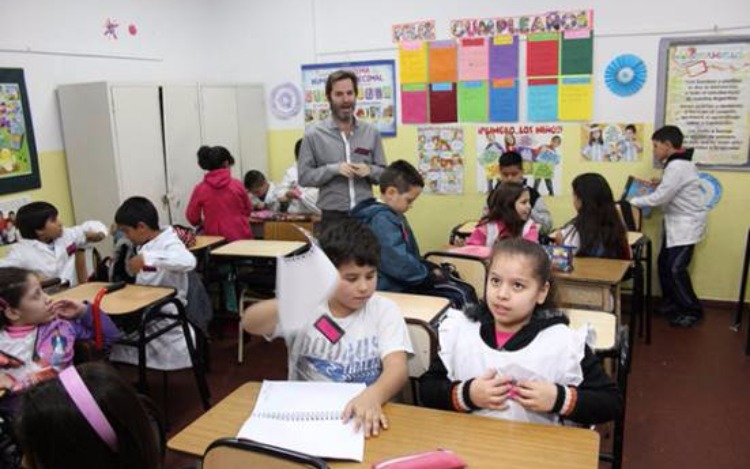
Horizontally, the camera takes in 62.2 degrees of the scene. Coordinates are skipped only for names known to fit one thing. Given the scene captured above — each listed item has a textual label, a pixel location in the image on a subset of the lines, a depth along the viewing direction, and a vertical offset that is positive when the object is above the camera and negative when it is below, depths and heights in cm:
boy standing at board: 422 -70
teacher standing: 364 -20
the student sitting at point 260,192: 527 -54
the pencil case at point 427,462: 132 -72
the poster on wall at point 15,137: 388 +0
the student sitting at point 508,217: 351 -54
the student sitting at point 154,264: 310 -66
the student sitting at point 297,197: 501 -57
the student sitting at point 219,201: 446 -50
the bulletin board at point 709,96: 425 +12
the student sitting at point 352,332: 183 -61
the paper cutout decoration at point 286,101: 561 +24
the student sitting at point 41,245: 334 -59
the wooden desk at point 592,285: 303 -82
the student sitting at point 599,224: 345 -60
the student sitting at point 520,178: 430 -41
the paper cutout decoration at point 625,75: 448 +29
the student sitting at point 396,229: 301 -51
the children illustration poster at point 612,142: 458 -19
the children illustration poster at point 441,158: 511 -30
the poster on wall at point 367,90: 523 +30
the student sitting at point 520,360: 154 -61
